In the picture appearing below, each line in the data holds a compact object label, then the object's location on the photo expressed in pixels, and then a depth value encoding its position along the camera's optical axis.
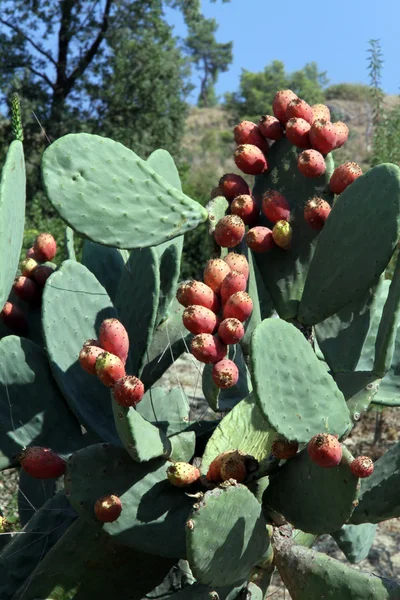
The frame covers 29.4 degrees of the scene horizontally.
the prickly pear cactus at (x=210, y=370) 1.29
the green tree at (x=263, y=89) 30.81
